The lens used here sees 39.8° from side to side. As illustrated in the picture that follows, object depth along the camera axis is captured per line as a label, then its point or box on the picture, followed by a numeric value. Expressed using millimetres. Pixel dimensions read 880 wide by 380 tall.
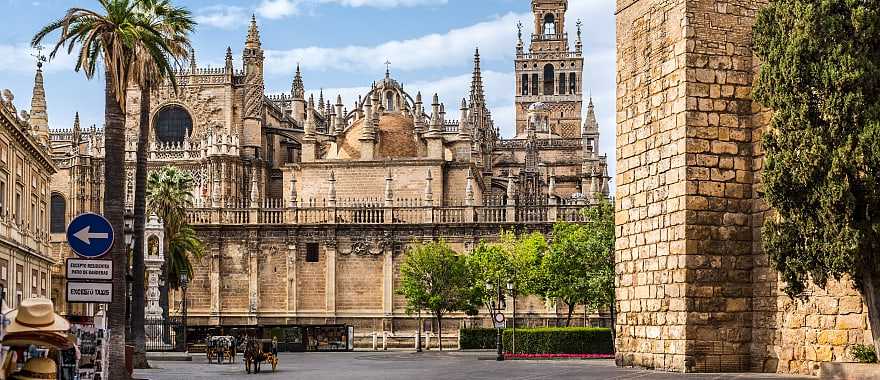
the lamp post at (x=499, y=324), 36266
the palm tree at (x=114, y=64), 22109
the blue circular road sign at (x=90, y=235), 13172
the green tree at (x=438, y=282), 51469
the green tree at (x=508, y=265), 49375
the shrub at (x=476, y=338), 49562
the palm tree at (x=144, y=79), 25203
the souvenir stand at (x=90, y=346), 14633
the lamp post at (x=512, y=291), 41003
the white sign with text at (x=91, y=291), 13758
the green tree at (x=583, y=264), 43188
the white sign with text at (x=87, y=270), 13742
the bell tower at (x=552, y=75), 115375
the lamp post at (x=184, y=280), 47938
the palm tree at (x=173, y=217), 44250
